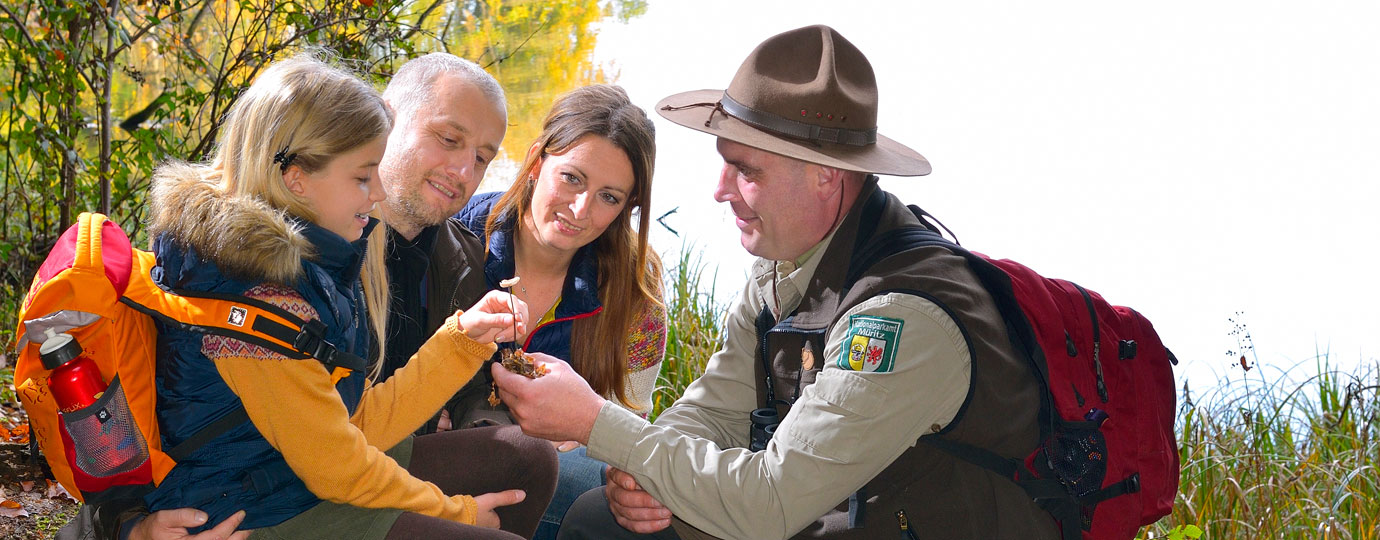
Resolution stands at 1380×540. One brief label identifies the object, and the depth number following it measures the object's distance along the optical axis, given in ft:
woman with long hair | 9.64
